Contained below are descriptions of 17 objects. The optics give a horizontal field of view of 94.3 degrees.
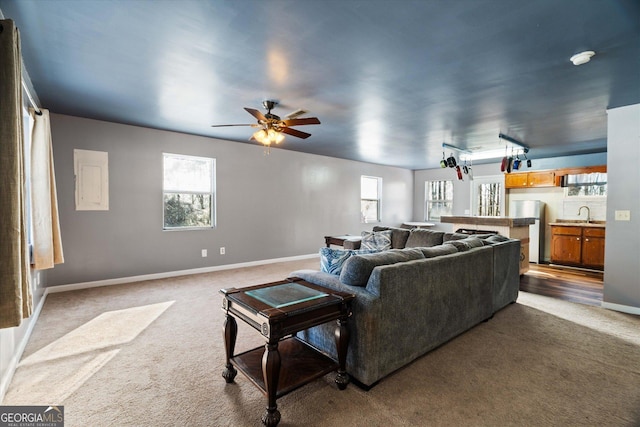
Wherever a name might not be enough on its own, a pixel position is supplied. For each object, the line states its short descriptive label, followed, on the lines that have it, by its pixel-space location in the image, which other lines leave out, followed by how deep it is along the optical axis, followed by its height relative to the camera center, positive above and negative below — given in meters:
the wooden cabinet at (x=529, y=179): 6.39 +0.61
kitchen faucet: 6.00 -0.15
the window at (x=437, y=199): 8.48 +0.20
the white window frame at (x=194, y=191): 4.84 +0.24
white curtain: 2.83 +0.10
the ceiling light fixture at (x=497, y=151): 5.12 +1.11
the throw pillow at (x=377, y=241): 4.44 -0.54
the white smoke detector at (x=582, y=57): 2.27 +1.17
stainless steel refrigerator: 6.38 -0.43
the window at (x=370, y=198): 8.00 +0.20
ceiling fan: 3.32 +0.94
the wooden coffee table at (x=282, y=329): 1.59 -0.72
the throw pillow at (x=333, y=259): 2.34 -0.43
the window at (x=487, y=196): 7.30 +0.26
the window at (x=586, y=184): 5.83 +0.46
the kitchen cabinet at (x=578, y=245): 5.47 -0.75
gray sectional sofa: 1.95 -0.73
